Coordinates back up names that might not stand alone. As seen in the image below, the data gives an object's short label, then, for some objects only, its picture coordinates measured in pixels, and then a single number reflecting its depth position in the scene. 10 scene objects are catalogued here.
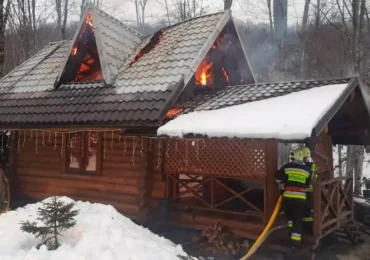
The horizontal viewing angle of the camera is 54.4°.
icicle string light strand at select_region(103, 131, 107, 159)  9.48
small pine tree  6.00
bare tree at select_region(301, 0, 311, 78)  19.67
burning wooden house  7.61
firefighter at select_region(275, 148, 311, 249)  6.66
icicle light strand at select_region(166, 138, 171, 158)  8.45
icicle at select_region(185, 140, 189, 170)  8.17
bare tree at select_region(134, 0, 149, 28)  35.47
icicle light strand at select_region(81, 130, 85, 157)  9.81
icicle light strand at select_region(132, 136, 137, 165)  8.86
